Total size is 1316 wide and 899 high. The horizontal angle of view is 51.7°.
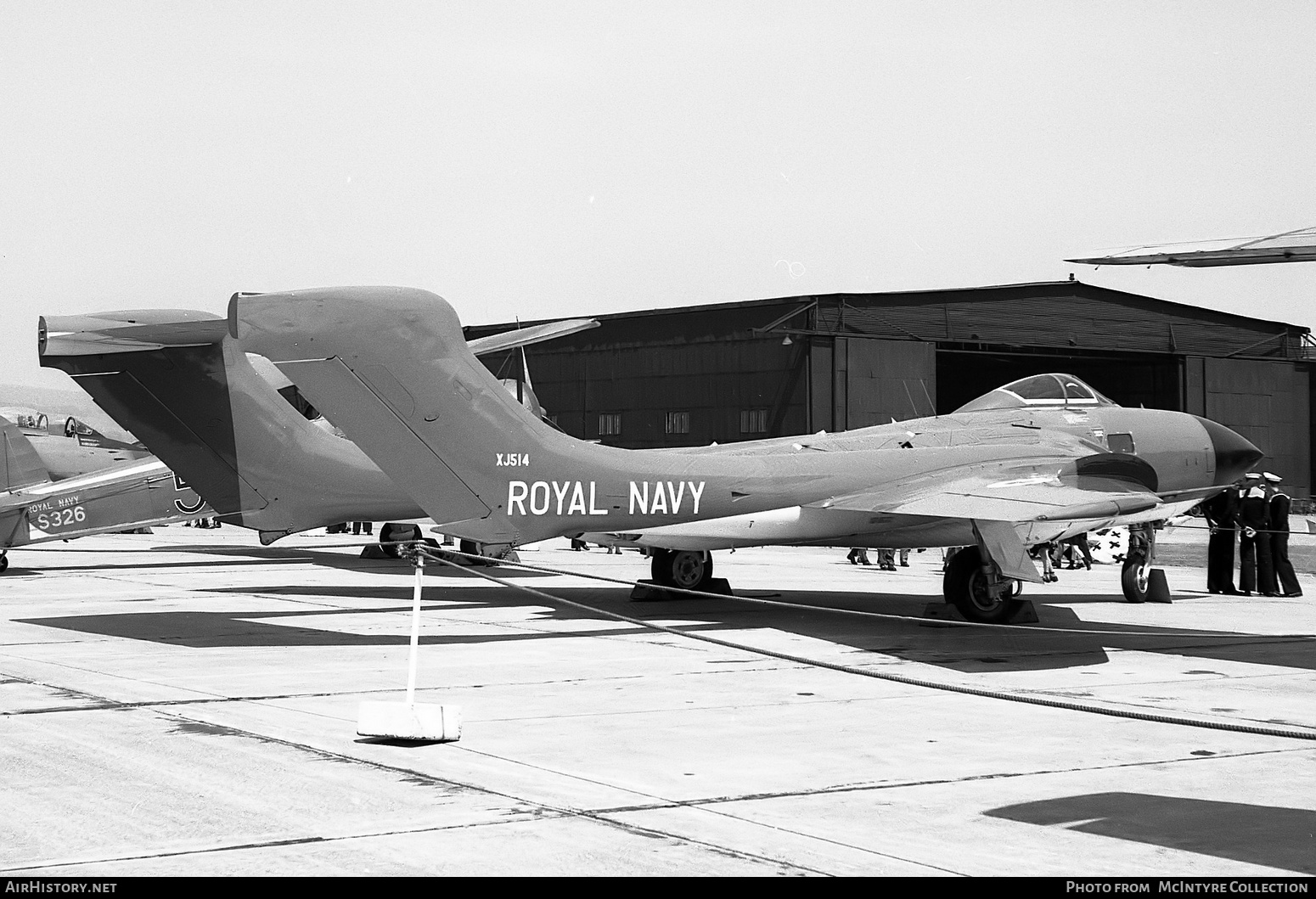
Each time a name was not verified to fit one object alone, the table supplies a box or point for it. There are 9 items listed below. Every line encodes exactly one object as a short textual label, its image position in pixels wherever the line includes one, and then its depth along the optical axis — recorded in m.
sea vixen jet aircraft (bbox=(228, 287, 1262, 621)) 13.23
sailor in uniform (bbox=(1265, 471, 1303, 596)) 21.52
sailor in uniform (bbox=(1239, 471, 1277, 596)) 21.59
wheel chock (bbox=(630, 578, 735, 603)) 19.17
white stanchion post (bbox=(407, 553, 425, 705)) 8.84
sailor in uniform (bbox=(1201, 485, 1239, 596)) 21.80
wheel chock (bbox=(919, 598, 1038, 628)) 16.27
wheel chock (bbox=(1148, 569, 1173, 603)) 20.30
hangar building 45.41
